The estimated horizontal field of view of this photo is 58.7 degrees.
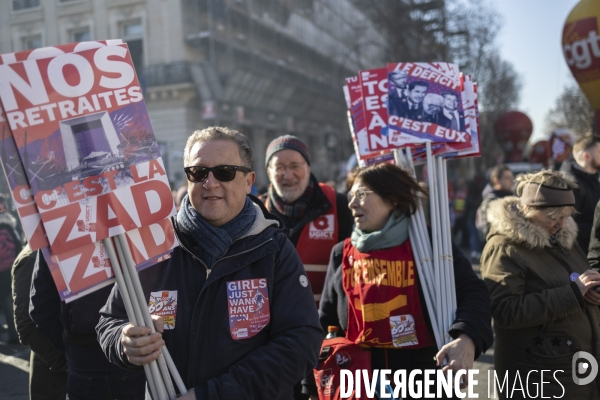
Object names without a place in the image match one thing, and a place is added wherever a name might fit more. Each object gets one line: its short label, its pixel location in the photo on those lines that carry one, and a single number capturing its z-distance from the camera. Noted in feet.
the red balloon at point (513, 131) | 74.74
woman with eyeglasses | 8.29
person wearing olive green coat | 9.03
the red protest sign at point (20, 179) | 5.25
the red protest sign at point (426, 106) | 9.63
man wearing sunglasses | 5.76
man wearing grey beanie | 11.21
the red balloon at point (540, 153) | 70.49
